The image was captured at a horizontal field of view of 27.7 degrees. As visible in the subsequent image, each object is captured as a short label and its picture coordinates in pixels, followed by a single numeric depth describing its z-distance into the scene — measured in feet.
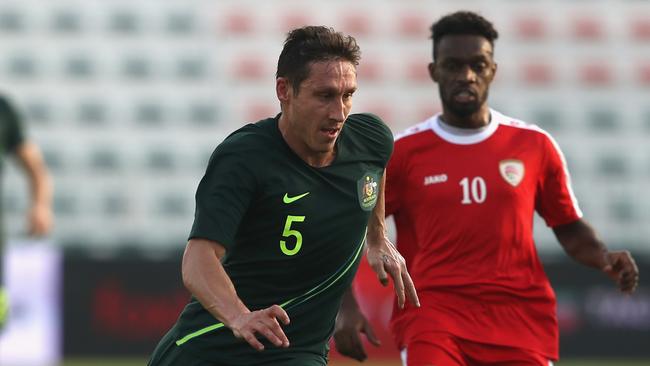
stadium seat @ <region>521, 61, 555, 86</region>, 264.31
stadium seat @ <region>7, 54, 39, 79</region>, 258.98
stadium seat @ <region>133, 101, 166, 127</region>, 252.62
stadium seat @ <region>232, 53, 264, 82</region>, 257.14
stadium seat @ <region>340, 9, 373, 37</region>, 261.85
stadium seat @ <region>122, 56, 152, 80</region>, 257.96
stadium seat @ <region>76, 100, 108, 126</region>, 254.88
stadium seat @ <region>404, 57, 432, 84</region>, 261.85
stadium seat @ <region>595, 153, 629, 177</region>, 252.01
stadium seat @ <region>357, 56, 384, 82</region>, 262.06
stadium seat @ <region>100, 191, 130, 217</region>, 242.37
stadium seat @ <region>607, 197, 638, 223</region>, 247.29
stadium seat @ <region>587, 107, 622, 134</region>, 257.34
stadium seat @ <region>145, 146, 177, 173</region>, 248.32
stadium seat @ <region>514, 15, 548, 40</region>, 264.31
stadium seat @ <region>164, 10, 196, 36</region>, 255.50
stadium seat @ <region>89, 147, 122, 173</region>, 249.55
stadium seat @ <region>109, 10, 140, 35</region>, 259.60
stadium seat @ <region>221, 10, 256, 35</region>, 259.19
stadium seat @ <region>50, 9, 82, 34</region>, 260.62
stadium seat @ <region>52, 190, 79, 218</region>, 240.32
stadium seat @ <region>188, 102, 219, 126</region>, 252.42
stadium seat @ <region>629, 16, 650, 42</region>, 265.34
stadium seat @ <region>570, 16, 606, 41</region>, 265.54
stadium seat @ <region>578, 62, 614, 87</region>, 263.70
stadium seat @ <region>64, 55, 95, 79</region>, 260.21
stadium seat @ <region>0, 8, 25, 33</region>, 259.80
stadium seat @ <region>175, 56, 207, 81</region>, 256.11
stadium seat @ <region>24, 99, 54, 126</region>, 253.85
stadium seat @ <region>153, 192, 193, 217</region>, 241.35
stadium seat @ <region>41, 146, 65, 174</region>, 248.11
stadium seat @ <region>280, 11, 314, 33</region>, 258.98
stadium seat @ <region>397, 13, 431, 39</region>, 262.06
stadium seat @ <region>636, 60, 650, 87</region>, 261.85
